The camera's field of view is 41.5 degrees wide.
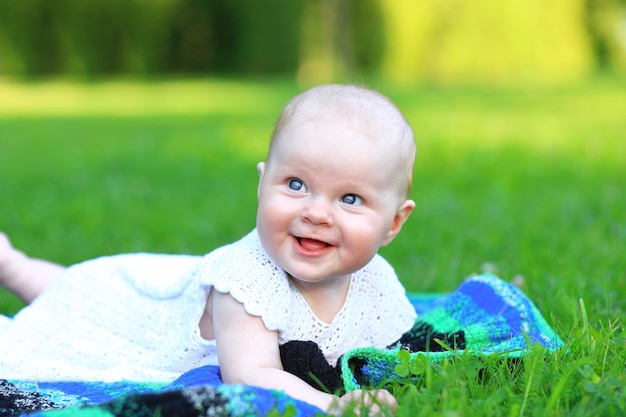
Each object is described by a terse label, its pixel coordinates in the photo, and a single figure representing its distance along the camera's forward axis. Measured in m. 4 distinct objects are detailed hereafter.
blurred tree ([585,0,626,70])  25.50
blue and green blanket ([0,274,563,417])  1.76
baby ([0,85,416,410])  2.10
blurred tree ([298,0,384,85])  20.47
